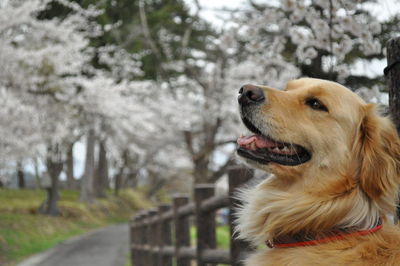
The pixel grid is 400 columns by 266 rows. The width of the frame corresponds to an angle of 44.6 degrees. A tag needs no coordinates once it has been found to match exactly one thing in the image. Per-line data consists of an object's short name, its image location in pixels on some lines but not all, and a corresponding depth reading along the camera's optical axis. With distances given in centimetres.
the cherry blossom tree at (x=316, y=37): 427
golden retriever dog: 213
